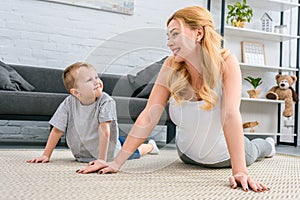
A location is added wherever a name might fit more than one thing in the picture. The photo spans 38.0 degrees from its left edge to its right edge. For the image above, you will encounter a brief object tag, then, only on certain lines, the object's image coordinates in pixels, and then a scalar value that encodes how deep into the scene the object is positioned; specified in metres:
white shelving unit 3.77
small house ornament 4.00
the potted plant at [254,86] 3.83
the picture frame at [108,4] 3.54
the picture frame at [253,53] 3.89
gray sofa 1.42
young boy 1.53
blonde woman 1.22
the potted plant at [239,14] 3.79
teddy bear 3.87
